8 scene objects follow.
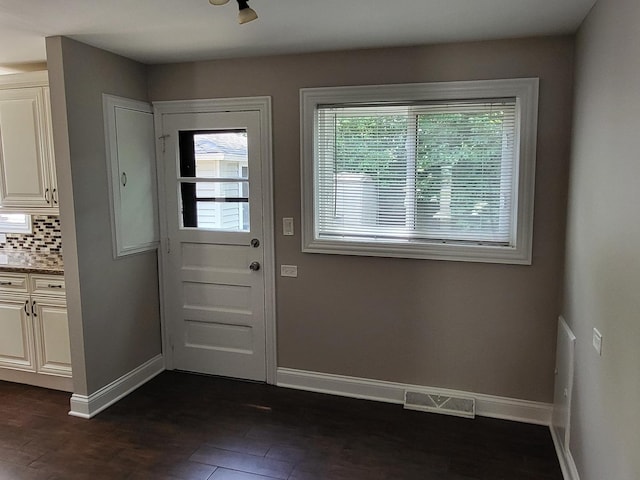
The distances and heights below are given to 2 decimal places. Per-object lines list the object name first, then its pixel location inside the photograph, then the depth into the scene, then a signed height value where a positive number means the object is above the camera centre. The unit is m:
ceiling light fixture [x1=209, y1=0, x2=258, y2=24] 1.87 +0.68
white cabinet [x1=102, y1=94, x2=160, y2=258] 3.29 +0.09
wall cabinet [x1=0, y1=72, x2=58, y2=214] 3.31 +0.29
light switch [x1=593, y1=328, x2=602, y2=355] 2.01 -0.68
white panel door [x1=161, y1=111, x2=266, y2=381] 3.55 -0.45
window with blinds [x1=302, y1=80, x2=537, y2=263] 2.98 +0.09
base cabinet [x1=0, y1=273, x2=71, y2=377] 3.40 -1.01
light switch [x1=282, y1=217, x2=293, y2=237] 3.46 -0.30
